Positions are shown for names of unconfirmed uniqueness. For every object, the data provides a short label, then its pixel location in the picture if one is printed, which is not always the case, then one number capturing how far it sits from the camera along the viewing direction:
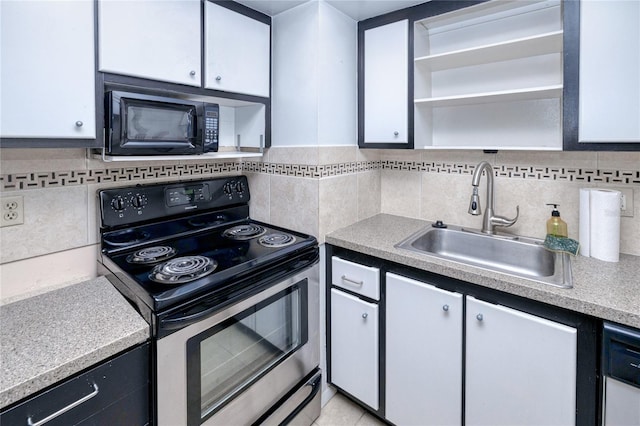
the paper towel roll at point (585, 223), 1.46
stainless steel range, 1.12
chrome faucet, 1.68
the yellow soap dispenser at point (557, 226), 1.59
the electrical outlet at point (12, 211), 1.26
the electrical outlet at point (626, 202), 1.49
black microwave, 1.24
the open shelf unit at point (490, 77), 1.56
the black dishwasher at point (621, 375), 1.00
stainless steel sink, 1.56
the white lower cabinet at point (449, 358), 1.17
